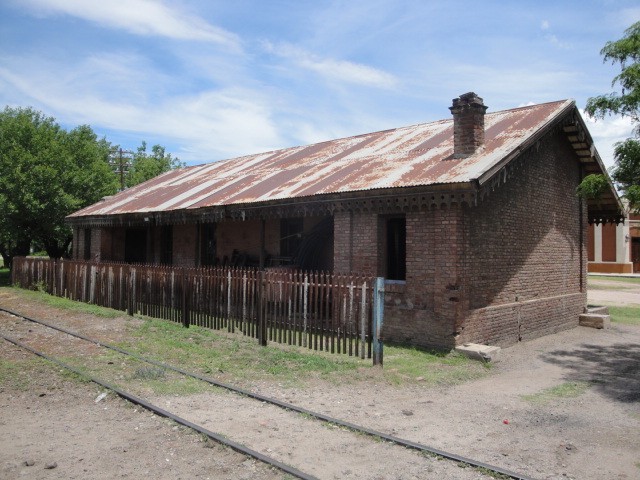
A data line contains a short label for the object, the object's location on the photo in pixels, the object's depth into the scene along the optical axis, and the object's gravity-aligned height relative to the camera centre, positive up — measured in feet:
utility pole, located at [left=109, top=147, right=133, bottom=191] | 143.95 +27.16
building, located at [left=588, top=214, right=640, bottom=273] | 120.37 -0.85
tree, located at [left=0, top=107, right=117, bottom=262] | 77.61 +9.25
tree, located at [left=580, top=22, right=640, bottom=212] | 29.35 +8.12
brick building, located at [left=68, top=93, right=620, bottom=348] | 31.78 +2.00
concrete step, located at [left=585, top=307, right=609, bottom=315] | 49.01 -6.26
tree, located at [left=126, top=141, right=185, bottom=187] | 153.48 +23.81
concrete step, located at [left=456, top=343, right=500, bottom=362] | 29.84 -6.24
